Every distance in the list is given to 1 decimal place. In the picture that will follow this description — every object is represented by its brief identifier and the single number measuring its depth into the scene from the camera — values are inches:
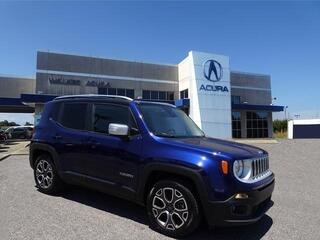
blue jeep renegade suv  121.3
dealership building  989.8
